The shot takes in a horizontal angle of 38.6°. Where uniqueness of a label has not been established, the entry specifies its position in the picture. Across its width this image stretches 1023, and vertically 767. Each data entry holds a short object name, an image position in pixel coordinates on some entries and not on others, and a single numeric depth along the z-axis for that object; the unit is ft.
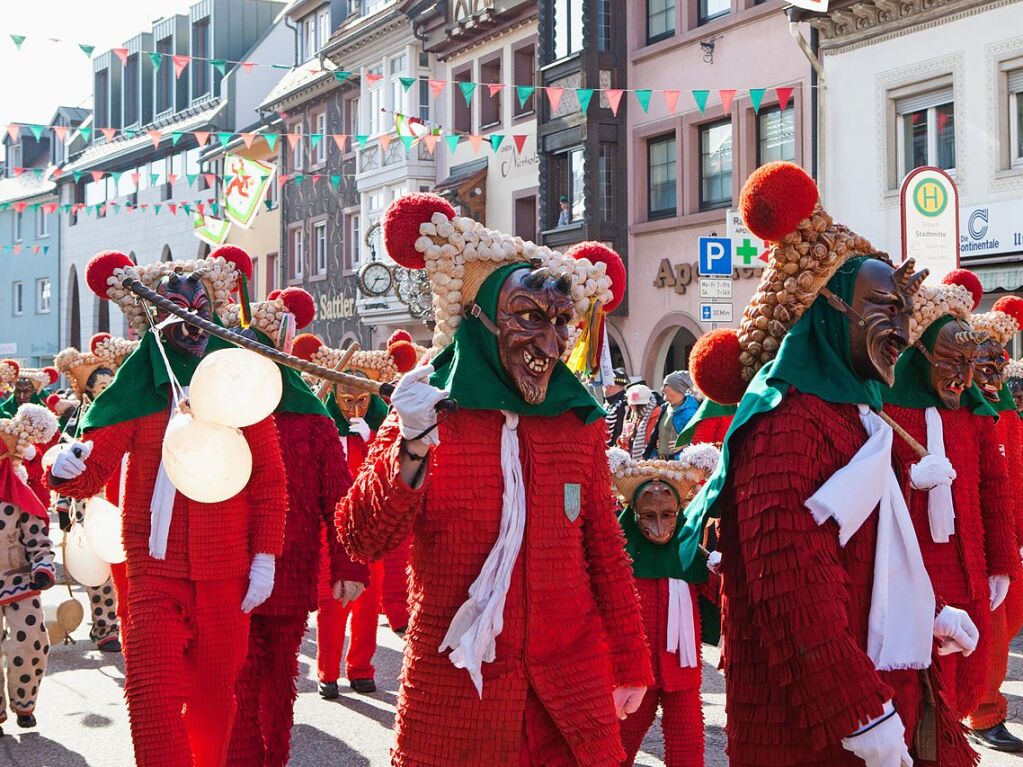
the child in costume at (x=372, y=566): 28.91
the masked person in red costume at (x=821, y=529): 12.17
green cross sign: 46.34
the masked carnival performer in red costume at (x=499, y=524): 12.92
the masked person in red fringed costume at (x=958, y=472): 19.75
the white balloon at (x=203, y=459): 16.02
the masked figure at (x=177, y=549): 17.70
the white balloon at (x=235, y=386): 15.72
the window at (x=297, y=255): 138.00
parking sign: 43.88
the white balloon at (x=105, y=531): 22.07
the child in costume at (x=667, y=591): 19.89
